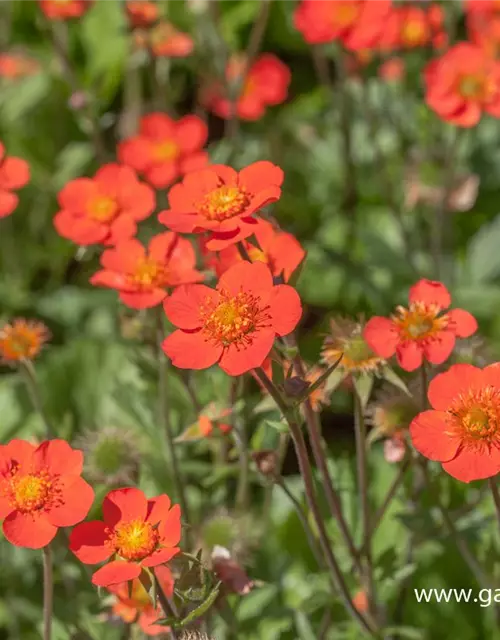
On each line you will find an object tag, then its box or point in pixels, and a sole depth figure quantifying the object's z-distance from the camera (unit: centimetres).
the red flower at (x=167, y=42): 144
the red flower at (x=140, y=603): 107
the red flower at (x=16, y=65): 170
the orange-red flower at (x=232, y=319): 103
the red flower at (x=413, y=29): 134
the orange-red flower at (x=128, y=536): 103
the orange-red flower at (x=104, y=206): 114
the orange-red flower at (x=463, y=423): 104
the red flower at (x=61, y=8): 136
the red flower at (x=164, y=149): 128
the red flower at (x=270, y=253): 108
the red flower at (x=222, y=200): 105
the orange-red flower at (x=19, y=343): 112
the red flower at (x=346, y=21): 128
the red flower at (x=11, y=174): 114
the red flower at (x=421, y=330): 107
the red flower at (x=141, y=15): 128
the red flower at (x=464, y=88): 125
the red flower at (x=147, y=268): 110
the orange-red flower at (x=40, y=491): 104
